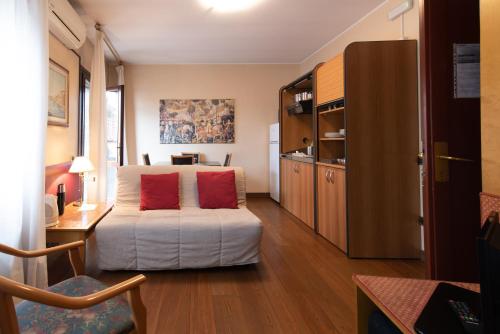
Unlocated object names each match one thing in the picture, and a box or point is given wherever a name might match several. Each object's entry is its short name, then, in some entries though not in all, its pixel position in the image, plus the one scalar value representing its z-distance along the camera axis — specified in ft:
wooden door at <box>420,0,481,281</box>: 5.06
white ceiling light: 11.68
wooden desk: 7.63
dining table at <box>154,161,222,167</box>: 18.55
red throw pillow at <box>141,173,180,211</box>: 10.34
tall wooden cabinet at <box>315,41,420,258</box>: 9.76
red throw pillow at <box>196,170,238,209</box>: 10.66
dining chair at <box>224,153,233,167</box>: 17.77
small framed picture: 9.82
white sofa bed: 8.48
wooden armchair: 3.45
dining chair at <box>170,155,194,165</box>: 15.53
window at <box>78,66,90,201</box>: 12.67
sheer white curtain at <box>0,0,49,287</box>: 5.82
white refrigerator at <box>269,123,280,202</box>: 18.15
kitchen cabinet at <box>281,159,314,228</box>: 13.25
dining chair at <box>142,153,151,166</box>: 16.53
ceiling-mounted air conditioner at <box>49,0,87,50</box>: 9.24
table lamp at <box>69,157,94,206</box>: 10.04
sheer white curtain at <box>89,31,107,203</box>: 12.32
